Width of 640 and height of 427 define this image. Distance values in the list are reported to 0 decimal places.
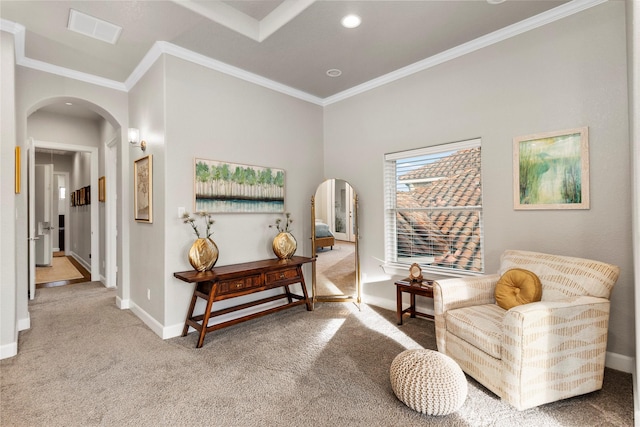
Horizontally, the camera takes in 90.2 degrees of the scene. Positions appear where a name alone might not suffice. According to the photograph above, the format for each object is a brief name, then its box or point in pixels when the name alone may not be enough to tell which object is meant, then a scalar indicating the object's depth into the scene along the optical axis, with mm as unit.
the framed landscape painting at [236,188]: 3418
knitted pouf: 1867
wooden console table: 2982
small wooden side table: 3199
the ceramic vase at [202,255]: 3094
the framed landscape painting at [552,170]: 2578
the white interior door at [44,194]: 7660
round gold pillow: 2361
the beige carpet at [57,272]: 5855
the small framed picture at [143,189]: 3418
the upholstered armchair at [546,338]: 1909
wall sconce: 3695
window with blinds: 3295
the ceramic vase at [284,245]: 3805
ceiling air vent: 2717
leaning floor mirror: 4250
